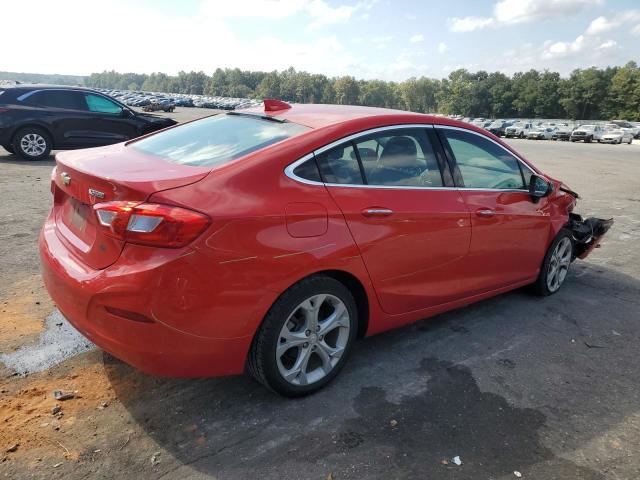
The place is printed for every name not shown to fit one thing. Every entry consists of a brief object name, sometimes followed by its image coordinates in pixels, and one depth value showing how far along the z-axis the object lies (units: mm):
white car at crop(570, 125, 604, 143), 40562
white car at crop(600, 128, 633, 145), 40438
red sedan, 2455
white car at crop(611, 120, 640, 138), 52778
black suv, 10977
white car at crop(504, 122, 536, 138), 45922
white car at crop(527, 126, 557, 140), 44062
